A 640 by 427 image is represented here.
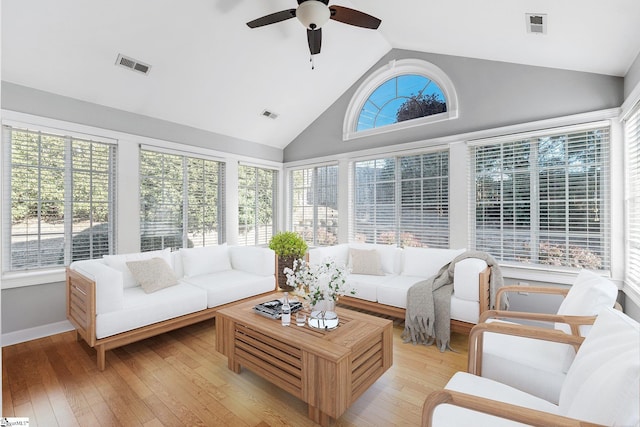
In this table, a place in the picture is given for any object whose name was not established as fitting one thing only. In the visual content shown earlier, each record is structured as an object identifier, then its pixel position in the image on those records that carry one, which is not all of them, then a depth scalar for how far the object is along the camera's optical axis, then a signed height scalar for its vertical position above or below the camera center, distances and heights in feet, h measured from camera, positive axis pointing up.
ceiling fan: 8.88 +5.82
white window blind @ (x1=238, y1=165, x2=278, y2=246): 18.51 +0.53
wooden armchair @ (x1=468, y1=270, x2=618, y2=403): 6.02 -2.88
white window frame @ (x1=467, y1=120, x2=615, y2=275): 10.66 +0.73
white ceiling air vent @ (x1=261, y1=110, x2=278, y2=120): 16.85 +5.32
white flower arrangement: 7.99 -1.75
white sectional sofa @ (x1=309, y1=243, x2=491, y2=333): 10.05 -2.47
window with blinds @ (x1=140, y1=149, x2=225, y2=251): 14.26 +0.59
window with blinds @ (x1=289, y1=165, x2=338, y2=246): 18.70 +0.54
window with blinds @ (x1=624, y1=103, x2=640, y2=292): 9.24 +0.47
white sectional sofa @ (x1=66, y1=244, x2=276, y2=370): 8.96 -2.66
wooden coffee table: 6.52 -3.30
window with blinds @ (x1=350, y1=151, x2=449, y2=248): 14.56 +0.59
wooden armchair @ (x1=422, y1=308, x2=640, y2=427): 3.64 -2.41
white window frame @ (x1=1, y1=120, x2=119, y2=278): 10.64 +0.42
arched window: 14.43 +5.60
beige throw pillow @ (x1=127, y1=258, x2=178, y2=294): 10.93 -2.16
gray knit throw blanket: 10.21 -3.17
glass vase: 7.91 -2.66
